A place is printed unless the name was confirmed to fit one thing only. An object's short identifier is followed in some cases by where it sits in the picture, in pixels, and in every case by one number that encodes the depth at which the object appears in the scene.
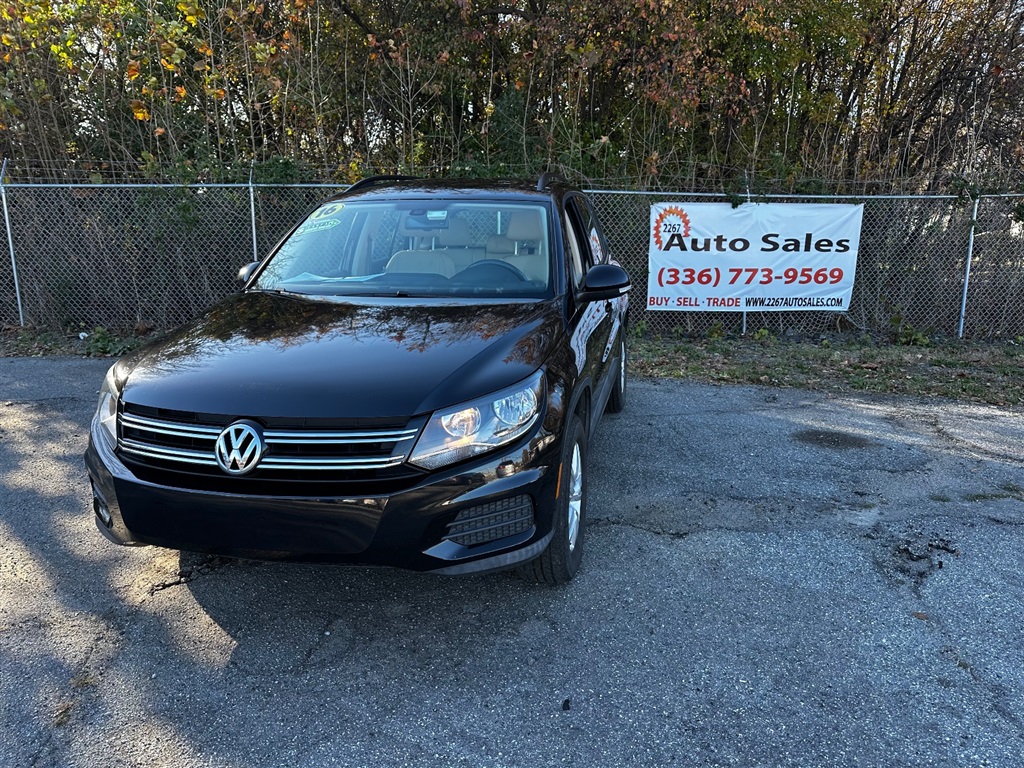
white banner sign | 8.81
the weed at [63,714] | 2.41
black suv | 2.53
